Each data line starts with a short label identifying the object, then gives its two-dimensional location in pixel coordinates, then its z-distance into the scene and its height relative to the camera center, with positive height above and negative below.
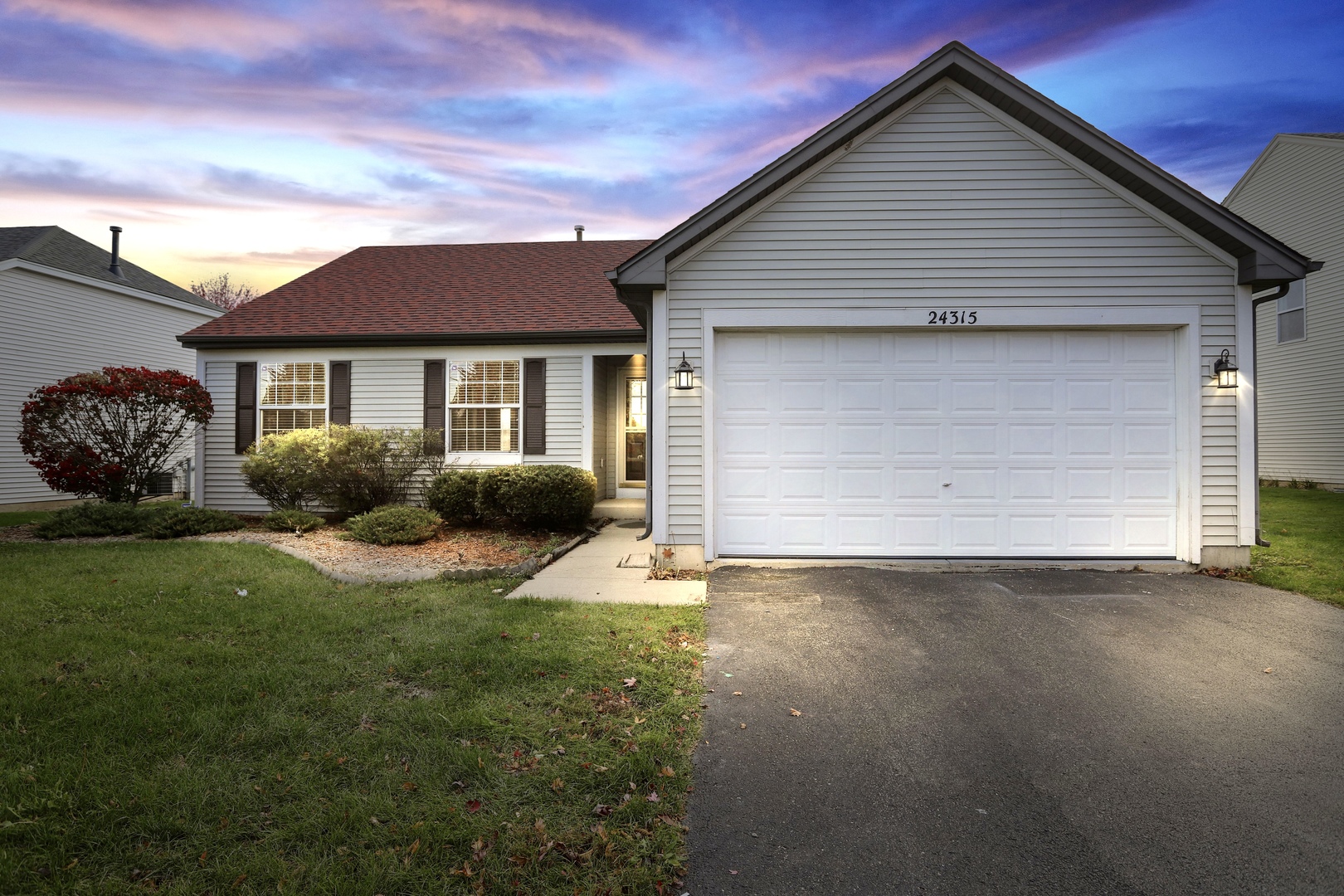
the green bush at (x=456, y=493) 10.12 -0.75
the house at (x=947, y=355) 7.23 +1.05
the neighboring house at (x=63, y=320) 13.73 +2.94
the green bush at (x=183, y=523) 9.13 -1.14
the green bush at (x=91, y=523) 9.15 -1.13
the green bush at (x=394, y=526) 8.78 -1.13
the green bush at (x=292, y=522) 9.61 -1.16
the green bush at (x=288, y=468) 10.45 -0.39
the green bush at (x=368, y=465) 10.39 -0.35
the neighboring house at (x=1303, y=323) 15.17 +3.09
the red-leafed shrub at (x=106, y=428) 9.97 +0.24
